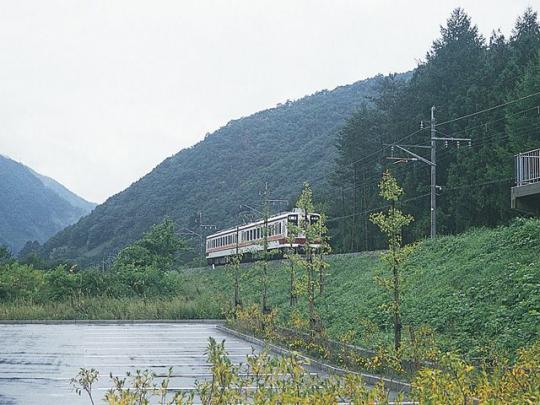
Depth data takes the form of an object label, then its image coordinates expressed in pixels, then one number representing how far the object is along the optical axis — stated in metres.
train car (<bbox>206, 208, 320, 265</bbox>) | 34.41
